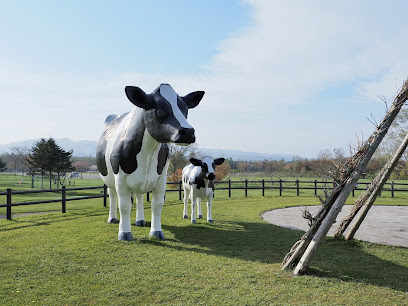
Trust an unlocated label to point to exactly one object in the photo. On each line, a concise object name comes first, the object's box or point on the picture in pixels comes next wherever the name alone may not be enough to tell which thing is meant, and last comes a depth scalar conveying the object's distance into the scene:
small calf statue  8.93
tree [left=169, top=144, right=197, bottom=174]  35.41
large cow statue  5.64
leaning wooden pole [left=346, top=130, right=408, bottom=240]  6.55
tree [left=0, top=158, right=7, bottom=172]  47.01
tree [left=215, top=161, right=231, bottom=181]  32.44
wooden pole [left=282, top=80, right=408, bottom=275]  4.59
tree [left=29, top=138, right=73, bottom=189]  32.28
